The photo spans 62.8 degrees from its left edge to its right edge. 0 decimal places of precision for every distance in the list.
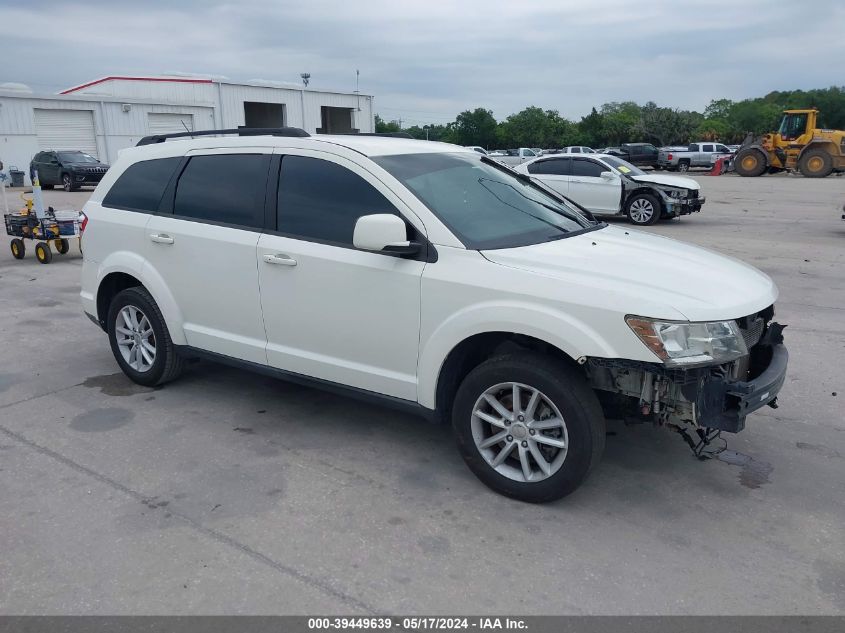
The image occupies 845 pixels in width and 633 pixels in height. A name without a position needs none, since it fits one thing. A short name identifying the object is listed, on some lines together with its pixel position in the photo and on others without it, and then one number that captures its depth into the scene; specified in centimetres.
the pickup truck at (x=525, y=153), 4492
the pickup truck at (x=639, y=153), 4156
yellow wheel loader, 2978
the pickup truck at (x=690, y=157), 4091
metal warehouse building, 3384
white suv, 331
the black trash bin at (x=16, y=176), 3081
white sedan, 1498
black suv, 2689
